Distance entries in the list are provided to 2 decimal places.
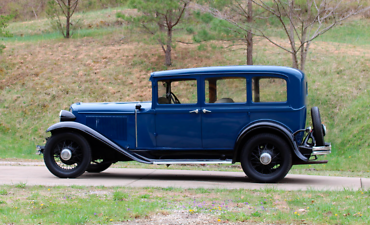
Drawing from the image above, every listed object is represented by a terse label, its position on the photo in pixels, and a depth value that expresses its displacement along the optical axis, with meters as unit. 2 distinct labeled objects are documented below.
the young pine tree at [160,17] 19.81
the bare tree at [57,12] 26.84
